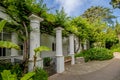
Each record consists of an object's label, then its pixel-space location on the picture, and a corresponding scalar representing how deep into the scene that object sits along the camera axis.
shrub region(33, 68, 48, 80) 4.11
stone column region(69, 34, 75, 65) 7.93
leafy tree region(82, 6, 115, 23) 18.07
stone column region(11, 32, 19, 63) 5.70
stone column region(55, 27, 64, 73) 5.92
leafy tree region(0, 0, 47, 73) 4.54
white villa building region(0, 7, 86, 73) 4.70
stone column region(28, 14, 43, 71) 4.59
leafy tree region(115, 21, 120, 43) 16.88
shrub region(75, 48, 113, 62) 9.43
